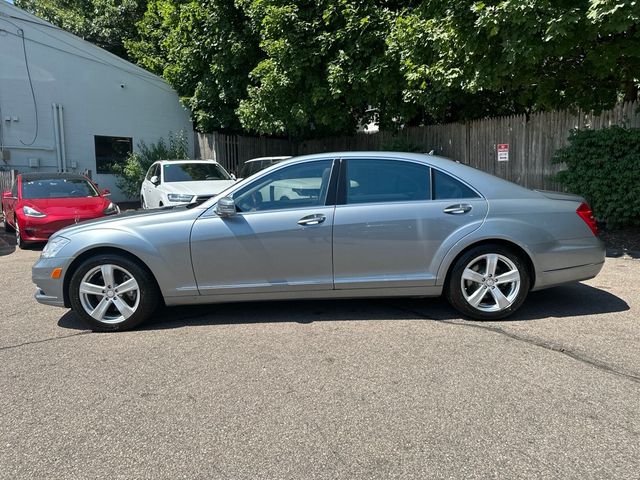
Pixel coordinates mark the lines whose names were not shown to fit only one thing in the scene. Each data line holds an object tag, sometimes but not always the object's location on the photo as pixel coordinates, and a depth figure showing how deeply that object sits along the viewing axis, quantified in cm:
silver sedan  474
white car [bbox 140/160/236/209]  1030
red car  953
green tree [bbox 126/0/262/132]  1470
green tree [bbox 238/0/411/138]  1156
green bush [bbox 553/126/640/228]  821
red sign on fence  1068
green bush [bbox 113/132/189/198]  1653
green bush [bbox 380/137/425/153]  1361
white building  1488
